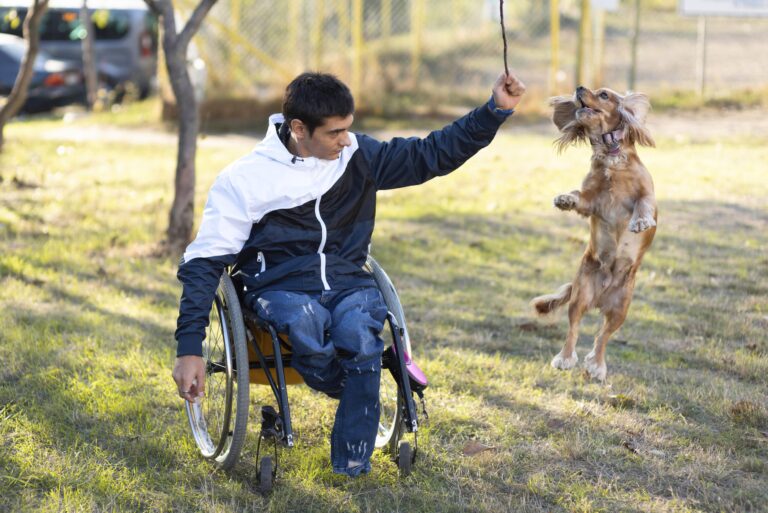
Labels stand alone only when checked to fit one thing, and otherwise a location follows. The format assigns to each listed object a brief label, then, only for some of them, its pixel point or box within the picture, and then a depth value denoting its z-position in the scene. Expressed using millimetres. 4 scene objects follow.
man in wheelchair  3525
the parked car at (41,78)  15359
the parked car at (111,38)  16203
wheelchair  3475
